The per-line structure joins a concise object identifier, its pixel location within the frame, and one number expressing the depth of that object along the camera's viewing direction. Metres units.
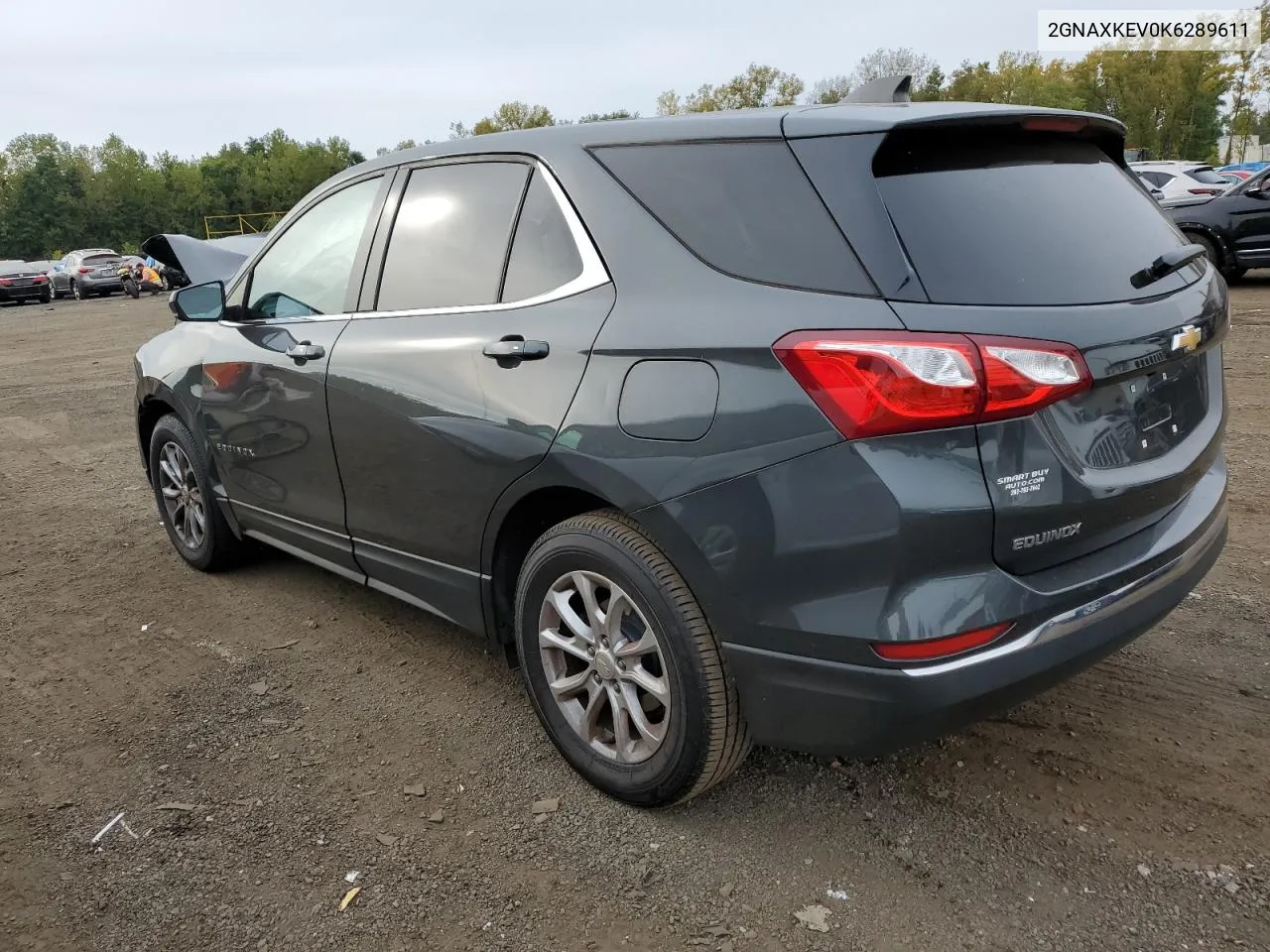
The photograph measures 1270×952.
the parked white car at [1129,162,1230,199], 17.38
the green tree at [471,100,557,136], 80.19
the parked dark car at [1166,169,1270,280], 12.56
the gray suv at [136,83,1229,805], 2.09
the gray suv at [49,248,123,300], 33.84
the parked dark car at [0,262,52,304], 32.44
